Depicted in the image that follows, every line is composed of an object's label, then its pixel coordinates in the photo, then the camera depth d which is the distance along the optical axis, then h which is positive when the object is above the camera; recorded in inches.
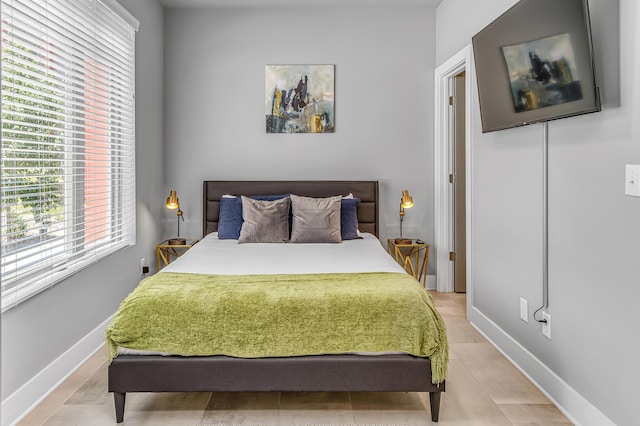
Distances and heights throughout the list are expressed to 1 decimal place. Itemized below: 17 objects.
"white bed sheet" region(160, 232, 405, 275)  118.3 -15.0
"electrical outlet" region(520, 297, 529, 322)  114.1 -25.4
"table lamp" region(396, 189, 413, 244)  179.3 -0.1
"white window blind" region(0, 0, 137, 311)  92.8 +15.3
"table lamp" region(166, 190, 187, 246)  177.6 -0.8
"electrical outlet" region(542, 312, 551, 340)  103.8 -26.5
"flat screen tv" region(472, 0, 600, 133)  83.0 +27.7
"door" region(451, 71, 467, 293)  183.2 +11.6
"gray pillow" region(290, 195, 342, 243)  157.9 -5.9
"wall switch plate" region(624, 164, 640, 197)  75.5 +3.5
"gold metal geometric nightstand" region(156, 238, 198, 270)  175.3 -17.7
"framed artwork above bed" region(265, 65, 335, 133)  186.5 +40.2
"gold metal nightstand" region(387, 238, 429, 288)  181.0 -20.0
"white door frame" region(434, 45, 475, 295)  183.0 +6.5
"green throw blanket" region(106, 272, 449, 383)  91.0 -23.1
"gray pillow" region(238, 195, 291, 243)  158.9 -6.3
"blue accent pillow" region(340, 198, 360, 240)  166.7 -5.6
